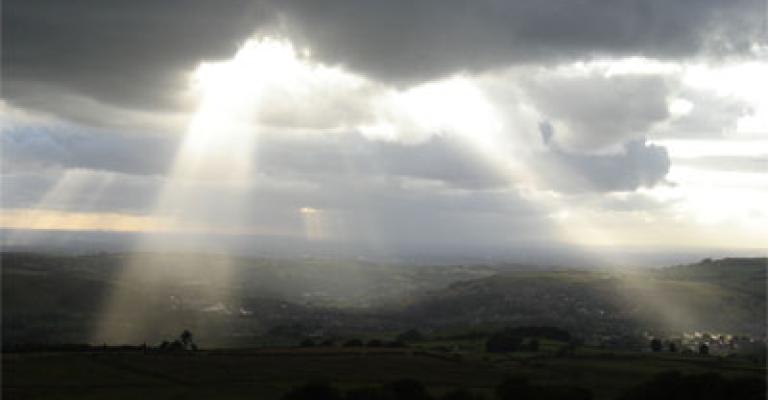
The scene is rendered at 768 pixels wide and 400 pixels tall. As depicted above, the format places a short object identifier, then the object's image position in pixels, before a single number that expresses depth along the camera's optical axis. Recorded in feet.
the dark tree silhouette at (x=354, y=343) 625.41
